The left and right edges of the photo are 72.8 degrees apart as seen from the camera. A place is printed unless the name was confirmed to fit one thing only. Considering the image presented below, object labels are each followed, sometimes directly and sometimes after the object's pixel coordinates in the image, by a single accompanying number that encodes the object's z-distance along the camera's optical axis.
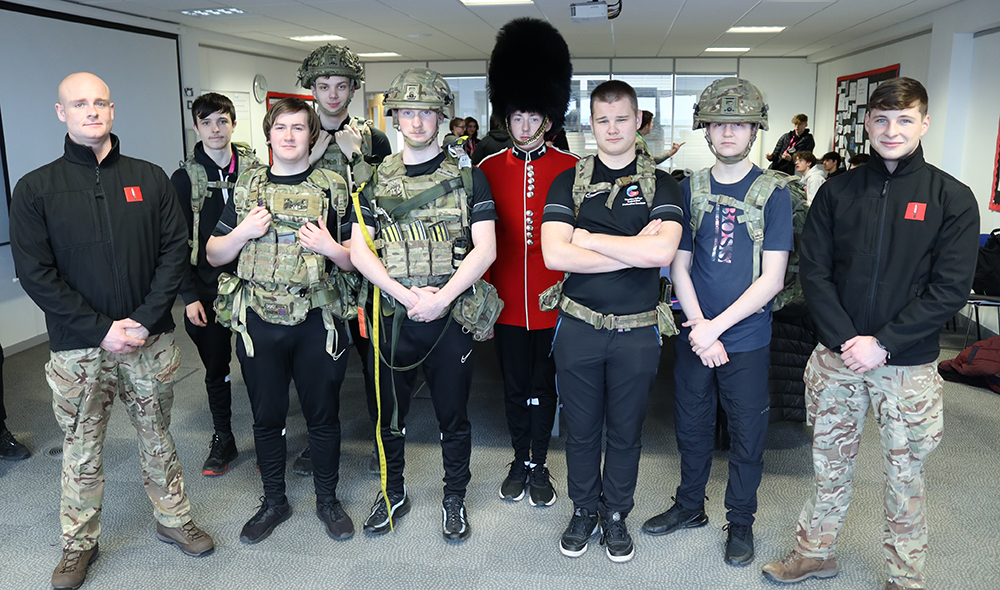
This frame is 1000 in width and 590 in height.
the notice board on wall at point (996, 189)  6.47
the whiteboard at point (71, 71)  5.55
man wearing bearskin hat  2.80
